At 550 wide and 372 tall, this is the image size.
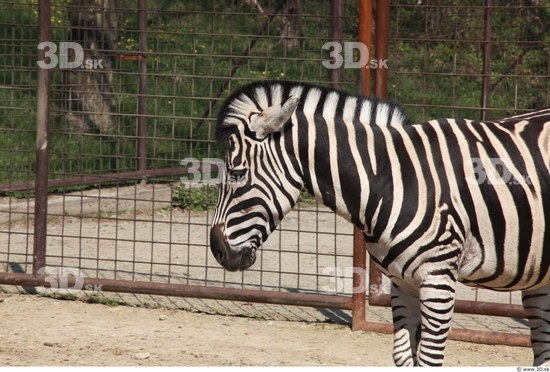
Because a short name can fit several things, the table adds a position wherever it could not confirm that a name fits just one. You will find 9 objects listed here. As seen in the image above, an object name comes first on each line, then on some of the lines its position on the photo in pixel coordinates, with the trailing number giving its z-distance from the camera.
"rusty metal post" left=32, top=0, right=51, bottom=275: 12.63
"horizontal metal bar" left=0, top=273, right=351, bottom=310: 11.81
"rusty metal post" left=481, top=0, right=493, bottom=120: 12.19
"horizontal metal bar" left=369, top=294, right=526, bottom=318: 11.03
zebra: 7.60
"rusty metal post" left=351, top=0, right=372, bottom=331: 11.16
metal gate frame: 11.16
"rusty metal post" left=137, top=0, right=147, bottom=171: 18.59
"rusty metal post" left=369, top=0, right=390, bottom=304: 11.15
